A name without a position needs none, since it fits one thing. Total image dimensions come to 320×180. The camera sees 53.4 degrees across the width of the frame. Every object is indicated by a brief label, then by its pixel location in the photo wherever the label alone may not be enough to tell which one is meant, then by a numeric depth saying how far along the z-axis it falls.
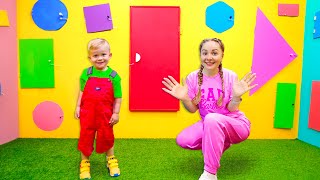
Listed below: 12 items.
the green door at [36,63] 2.81
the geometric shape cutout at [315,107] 2.63
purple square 2.80
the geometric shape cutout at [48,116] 2.87
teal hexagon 2.84
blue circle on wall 2.79
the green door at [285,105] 2.89
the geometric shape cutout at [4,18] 2.57
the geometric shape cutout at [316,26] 2.64
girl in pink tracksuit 1.73
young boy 1.81
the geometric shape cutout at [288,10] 2.85
